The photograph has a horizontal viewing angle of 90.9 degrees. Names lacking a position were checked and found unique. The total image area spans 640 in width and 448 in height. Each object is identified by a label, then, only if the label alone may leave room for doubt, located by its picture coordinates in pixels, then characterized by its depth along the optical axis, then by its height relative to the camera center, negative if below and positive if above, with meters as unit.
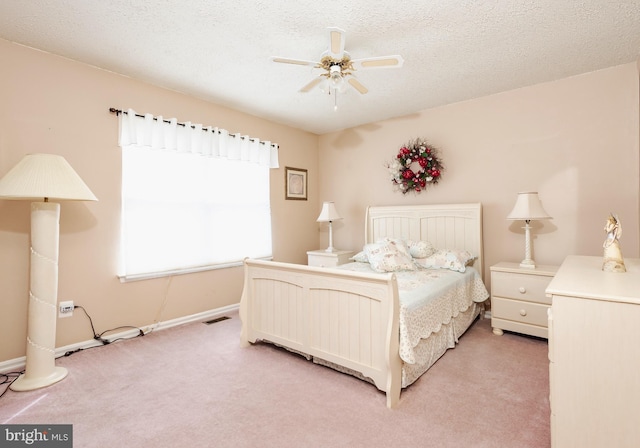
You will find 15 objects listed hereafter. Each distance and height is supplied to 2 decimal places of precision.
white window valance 2.97 +0.99
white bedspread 2.00 -0.54
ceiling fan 1.98 +1.16
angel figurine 1.70 -0.11
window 3.03 +0.33
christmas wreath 3.88 +0.80
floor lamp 2.12 -0.22
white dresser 1.21 -0.54
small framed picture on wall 4.59 +0.70
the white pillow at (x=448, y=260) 3.14 -0.31
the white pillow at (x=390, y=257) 3.11 -0.27
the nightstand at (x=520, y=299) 2.83 -0.64
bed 1.95 -0.63
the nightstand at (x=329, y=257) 4.23 -0.37
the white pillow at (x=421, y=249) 3.45 -0.21
